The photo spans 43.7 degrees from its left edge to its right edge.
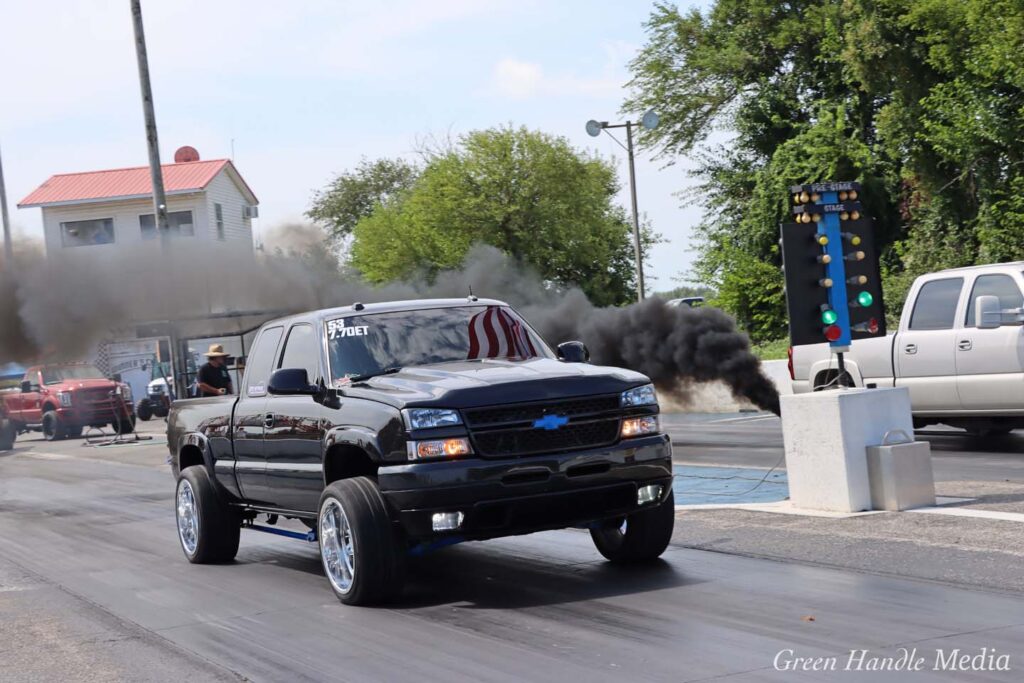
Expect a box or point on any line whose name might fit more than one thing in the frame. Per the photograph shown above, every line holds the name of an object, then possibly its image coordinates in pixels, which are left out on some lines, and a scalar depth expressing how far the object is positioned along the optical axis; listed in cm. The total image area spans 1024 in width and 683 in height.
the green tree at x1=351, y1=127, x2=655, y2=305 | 4722
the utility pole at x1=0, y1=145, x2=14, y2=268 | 2630
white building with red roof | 5528
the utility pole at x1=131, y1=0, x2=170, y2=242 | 2517
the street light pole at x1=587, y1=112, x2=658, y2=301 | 3262
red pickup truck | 3634
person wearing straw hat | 1627
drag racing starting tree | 1063
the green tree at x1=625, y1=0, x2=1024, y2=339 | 2697
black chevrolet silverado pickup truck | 760
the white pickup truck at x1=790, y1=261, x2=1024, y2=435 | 1391
